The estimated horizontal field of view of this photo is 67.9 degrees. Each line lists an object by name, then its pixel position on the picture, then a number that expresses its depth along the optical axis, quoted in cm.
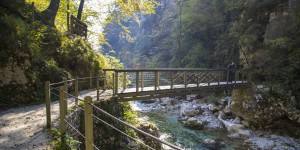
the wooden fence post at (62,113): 465
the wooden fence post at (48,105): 533
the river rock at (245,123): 1483
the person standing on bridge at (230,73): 1575
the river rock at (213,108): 1889
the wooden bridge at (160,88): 893
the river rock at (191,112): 1816
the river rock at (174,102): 2375
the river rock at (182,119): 1702
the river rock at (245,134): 1338
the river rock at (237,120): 1534
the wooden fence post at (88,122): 304
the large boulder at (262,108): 1415
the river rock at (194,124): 1542
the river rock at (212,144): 1175
